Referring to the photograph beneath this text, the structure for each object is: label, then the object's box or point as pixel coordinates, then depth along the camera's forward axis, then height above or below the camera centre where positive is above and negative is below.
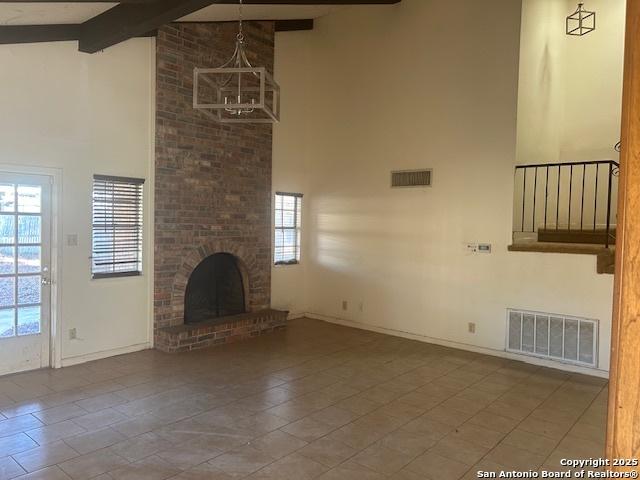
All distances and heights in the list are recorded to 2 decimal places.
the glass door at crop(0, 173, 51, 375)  4.39 -0.52
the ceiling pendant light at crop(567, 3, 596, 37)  6.04 +2.88
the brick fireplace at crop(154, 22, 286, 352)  5.45 +0.40
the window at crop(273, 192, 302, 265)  7.07 -0.05
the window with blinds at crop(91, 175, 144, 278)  4.98 -0.06
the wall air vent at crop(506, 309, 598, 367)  4.79 -1.16
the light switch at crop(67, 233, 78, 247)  4.75 -0.21
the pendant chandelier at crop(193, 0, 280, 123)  3.16 +1.03
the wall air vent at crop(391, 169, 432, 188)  5.95 +0.66
